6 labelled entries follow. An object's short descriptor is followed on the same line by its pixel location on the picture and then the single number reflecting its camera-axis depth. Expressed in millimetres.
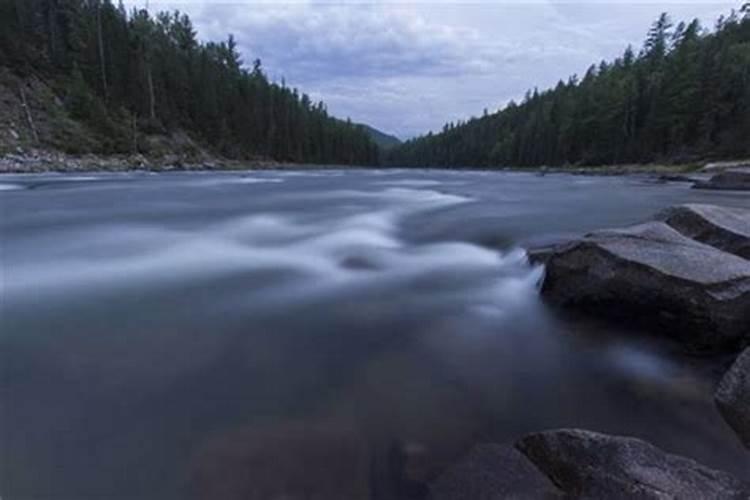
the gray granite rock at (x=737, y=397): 3596
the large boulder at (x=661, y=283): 4637
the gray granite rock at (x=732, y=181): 21797
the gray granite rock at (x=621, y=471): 2742
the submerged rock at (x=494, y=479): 2973
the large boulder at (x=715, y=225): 6523
